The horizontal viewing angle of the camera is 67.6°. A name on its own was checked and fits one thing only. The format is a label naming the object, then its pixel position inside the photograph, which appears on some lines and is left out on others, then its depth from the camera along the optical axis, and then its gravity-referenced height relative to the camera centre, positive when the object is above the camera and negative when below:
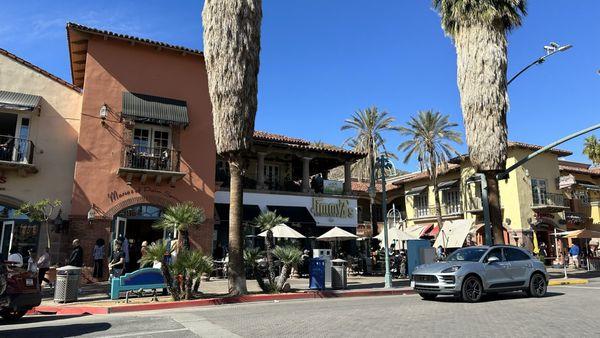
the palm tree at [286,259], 13.98 -0.28
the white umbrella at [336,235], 21.93 +0.72
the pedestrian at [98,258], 18.02 -0.35
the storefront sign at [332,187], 27.52 +3.82
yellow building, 34.81 +4.25
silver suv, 11.94 -0.65
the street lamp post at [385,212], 16.73 +1.47
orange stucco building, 19.72 +5.12
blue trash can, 15.16 -0.81
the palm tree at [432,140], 37.53 +9.16
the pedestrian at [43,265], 14.80 -0.52
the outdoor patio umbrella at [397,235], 21.66 +0.72
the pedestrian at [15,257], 13.62 -0.24
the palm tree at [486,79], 19.47 +7.46
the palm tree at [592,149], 37.00 +8.37
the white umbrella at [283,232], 19.84 +0.78
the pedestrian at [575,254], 27.56 -0.21
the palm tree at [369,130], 38.62 +10.21
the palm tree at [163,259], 11.65 -0.25
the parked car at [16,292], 9.02 -0.87
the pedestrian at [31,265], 12.58 -0.44
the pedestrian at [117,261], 14.04 -0.37
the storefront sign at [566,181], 35.84 +5.53
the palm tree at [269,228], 14.47 +0.79
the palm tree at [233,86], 13.64 +4.95
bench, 12.13 -0.87
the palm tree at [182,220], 12.84 +0.85
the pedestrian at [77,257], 14.36 -0.25
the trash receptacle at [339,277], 15.91 -0.95
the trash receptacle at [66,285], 12.19 -0.96
